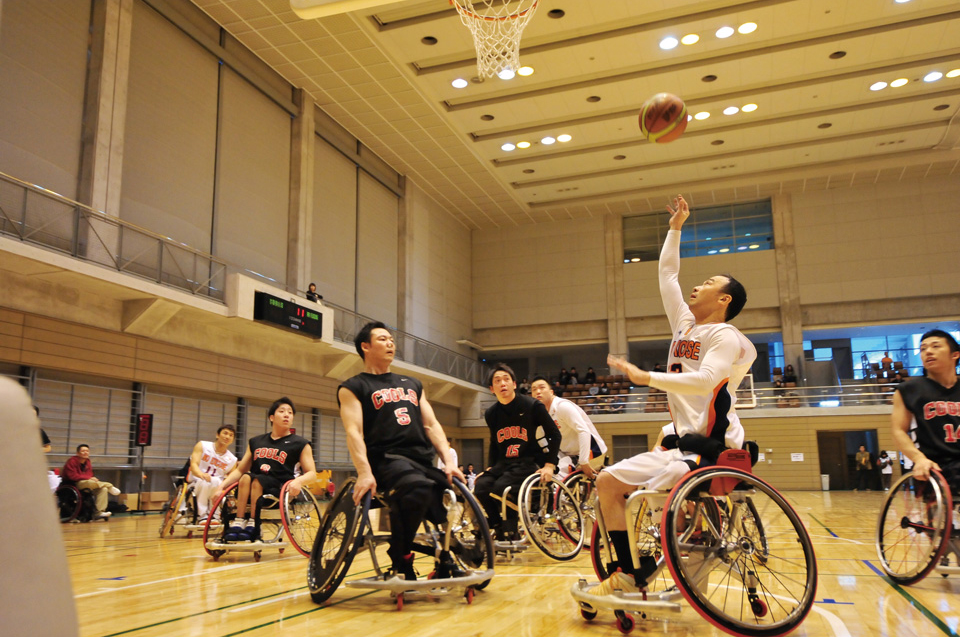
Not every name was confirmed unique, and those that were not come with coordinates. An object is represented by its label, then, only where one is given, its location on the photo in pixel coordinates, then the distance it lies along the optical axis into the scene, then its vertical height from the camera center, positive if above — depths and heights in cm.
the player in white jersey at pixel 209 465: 749 -32
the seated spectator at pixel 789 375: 2000 +152
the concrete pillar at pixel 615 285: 2280 +470
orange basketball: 510 +223
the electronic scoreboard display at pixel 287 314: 1283 +226
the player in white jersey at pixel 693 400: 284 +13
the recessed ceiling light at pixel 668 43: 1396 +756
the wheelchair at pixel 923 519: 359 -48
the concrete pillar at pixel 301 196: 1543 +521
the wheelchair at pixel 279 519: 513 -64
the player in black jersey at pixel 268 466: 543 -24
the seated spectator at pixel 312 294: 1463 +286
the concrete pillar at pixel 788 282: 2120 +442
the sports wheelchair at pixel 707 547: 252 -45
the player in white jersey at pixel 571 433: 605 -1
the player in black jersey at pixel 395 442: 341 -4
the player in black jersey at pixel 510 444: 539 -8
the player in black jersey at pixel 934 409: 393 +11
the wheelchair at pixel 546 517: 504 -62
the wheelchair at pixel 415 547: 330 -54
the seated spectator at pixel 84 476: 977 -53
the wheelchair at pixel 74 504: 954 -88
